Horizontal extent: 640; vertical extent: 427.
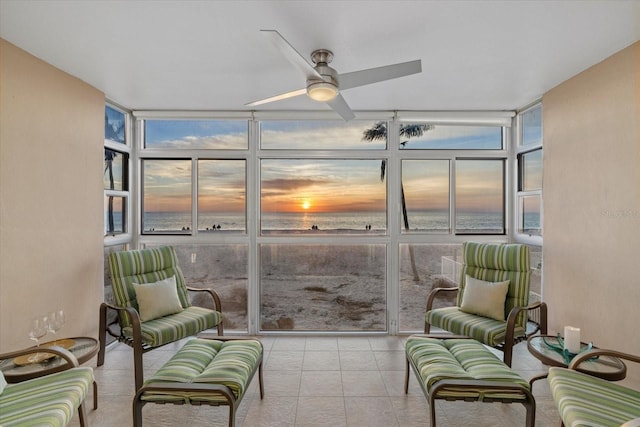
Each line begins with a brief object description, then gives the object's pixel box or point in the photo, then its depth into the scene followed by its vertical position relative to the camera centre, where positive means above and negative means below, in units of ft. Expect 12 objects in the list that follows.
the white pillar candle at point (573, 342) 7.30 -2.74
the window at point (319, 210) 13.03 +0.12
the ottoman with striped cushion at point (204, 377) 6.08 -3.21
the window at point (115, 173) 11.84 +1.37
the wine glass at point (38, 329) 7.55 -2.68
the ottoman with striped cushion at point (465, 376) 6.28 -3.20
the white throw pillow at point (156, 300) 10.05 -2.69
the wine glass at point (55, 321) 7.84 -2.58
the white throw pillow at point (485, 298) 10.17 -2.58
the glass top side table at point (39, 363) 6.67 -3.19
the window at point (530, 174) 11.92 +1.47
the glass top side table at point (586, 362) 6.68 -3.07
